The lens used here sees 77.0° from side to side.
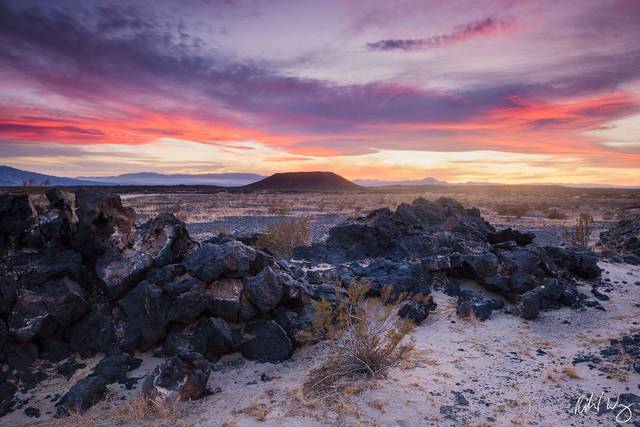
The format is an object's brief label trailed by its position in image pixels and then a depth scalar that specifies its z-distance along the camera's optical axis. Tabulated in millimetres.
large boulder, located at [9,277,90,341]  7059
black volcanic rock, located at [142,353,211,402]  5871
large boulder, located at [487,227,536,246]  15773
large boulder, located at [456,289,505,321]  9297
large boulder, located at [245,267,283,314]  7973
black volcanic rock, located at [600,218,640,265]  14734
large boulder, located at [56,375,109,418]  5828
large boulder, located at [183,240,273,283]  8117
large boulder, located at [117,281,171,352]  7430
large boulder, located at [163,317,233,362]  7301
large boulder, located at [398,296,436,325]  8883
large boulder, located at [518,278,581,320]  9266
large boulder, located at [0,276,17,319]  7168
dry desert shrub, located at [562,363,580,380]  6446
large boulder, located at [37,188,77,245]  8232
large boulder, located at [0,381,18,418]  6055
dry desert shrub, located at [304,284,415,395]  6309
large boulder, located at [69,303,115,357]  7348
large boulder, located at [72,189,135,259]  8227
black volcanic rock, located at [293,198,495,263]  13414
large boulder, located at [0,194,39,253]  7863
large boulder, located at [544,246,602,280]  12312
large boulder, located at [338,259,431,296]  10156
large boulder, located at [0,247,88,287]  7574
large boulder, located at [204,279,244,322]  7820
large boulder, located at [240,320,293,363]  7402
